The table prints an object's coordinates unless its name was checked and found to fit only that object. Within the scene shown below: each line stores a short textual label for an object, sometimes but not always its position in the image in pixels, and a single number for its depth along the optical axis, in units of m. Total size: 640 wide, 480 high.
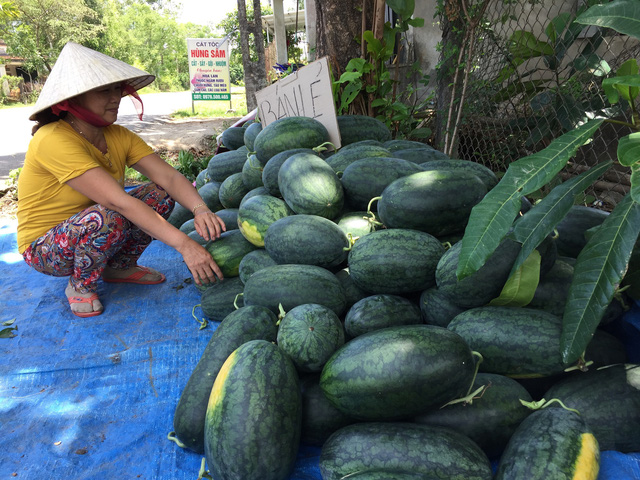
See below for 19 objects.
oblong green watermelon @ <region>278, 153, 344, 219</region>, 2.17
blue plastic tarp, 1.56
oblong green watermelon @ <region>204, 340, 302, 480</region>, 1.27
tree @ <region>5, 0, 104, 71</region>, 30.64
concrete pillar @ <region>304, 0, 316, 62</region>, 9.96
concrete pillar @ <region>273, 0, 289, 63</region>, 11.52
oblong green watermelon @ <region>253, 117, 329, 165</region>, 2.80
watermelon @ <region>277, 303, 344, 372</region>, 1.53
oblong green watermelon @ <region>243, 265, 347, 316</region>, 1.83
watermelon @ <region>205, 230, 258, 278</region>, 2.49
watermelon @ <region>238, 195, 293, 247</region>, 2.36
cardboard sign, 3.05
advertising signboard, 11.59
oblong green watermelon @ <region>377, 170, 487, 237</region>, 1.87
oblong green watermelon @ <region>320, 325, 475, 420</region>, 1.29
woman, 2.41
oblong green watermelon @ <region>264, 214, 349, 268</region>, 1.99
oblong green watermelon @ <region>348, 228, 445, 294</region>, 1.74
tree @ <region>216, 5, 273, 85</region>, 21.11
